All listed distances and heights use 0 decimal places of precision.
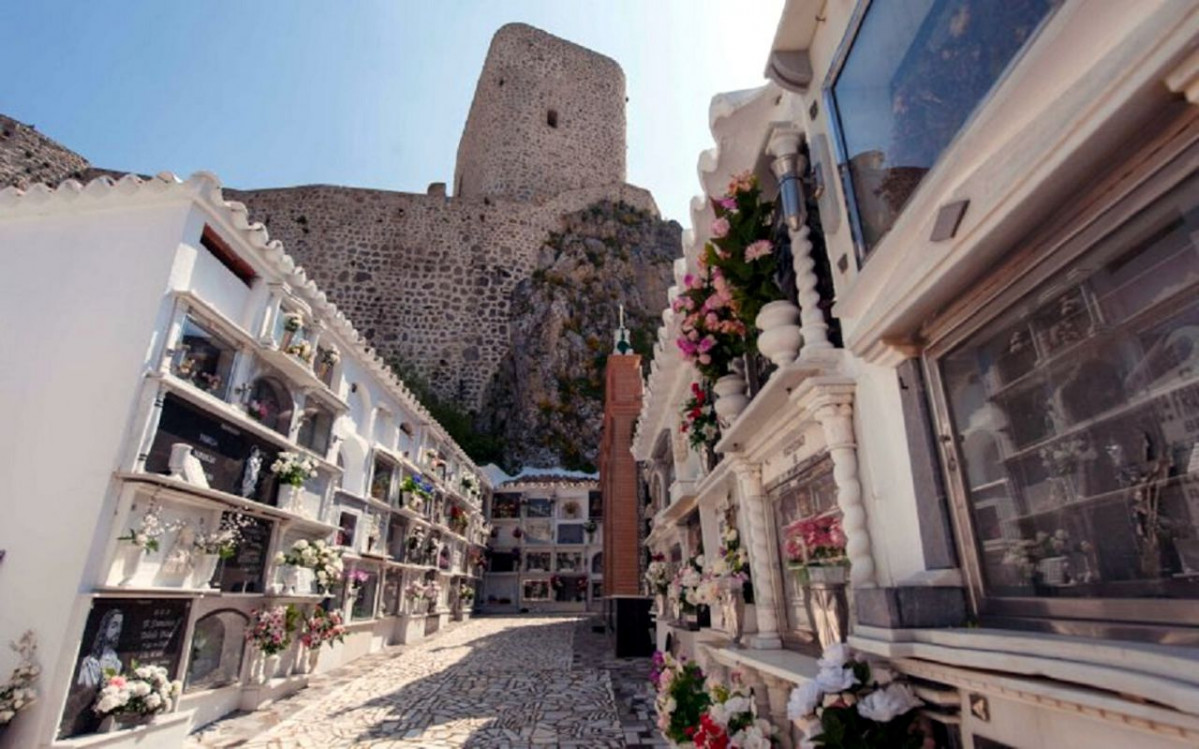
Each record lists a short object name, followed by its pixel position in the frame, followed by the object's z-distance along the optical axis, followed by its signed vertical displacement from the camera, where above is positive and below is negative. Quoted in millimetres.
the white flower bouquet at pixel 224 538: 7676 +433
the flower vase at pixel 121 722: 5984 -1547
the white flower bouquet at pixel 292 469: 9383 +1611
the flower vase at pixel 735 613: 5605 -354
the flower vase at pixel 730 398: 5891 +1734
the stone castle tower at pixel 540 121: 37031 +28458
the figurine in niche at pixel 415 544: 16922 +794
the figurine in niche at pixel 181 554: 7180 +196
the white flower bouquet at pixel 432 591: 17953 -560
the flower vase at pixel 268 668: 9117 -1502
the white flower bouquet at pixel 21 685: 5543 -1085
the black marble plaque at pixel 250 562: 8521 +125
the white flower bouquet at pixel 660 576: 11750 -30
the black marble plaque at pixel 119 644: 5875 -805
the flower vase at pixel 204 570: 7621 +8
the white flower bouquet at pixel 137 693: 5949 -1260
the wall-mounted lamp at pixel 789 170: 4254 +2888
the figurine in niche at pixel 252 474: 8594 +1397
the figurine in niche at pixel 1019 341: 2379 +935
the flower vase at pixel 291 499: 9656 +1170
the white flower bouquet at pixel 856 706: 2504 -563
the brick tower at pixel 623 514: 14359 +1666
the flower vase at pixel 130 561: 6559 +98
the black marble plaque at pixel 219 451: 7117 +1602
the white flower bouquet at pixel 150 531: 6586 +439
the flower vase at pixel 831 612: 3855 -235
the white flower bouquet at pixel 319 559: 9867 +207
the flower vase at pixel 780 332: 4184 +1689
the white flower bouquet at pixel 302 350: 9648 +3575
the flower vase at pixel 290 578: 9797 -108
